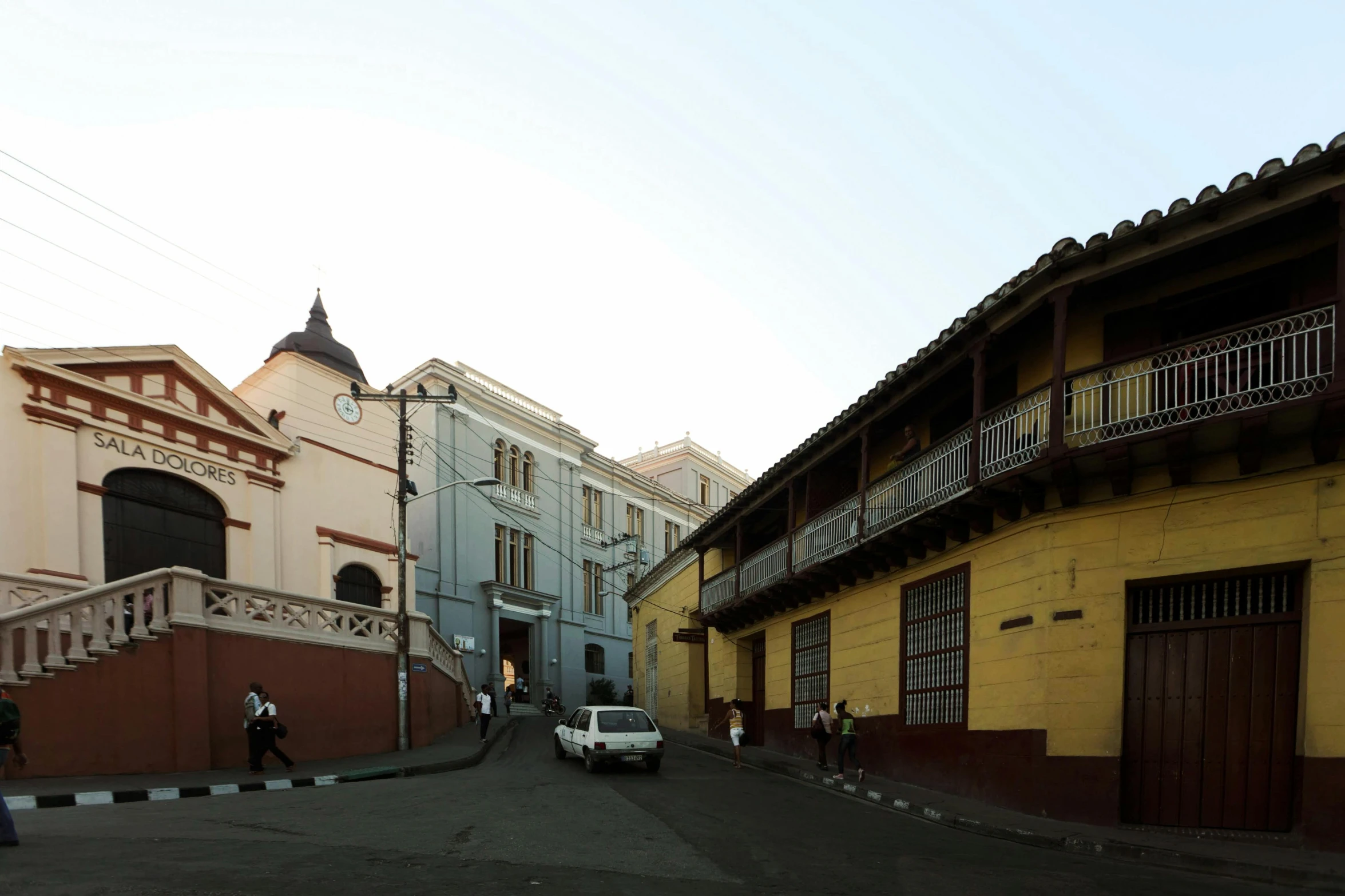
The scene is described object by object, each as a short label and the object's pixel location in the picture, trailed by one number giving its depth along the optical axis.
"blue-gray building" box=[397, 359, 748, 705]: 34.84
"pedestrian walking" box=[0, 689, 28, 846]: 8.98
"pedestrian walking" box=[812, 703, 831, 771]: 17.20
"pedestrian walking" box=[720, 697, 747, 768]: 18.64
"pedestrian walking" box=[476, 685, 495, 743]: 22.98
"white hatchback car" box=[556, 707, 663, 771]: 16.72
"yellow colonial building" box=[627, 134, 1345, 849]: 9.68
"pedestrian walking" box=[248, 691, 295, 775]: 15.05
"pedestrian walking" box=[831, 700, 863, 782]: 15.80
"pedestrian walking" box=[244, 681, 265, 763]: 15.03
